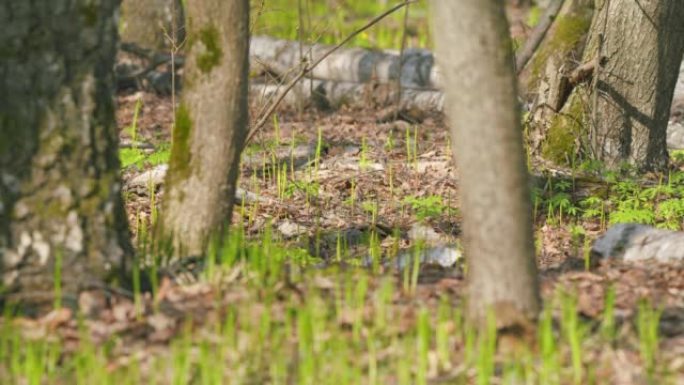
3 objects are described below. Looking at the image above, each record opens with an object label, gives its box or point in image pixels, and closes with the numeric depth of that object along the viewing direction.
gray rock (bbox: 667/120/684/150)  21.19
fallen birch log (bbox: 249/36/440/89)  25.28
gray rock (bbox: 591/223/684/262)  12.66
